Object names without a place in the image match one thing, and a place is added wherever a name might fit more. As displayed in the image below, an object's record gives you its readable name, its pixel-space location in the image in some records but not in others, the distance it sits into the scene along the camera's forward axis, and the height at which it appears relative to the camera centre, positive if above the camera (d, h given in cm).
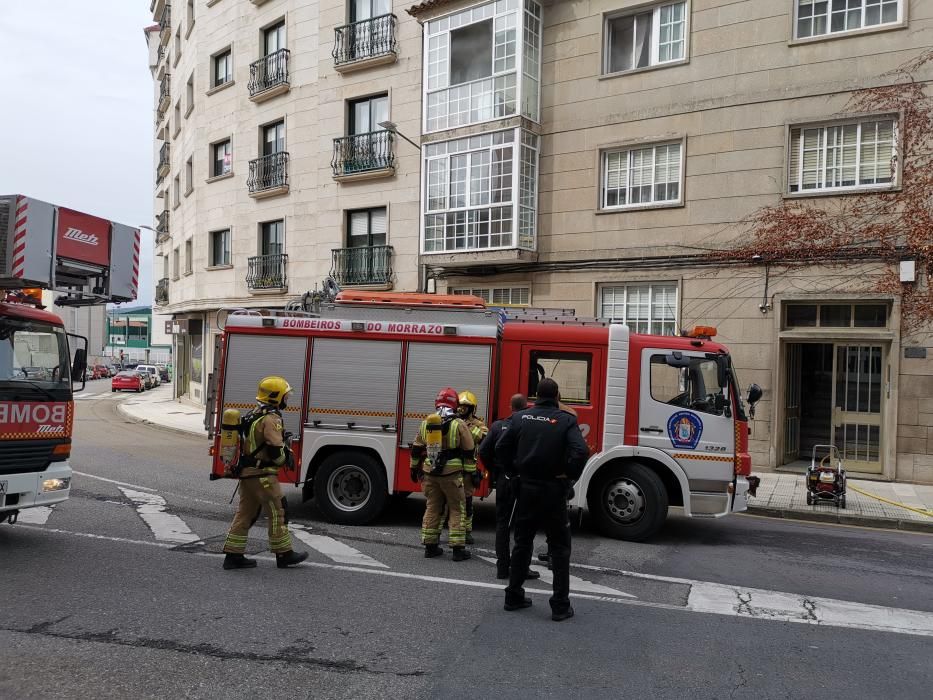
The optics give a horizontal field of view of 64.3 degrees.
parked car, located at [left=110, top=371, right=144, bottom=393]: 4047 -226
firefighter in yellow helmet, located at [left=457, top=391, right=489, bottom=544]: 725 -86
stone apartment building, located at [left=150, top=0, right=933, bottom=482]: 1309 +390
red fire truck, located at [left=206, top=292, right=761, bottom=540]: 816 -42
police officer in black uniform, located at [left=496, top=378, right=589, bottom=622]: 547 -91
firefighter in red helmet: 710 -113
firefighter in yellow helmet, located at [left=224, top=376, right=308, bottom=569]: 658 -116
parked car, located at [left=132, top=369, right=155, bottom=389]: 4366 -213
